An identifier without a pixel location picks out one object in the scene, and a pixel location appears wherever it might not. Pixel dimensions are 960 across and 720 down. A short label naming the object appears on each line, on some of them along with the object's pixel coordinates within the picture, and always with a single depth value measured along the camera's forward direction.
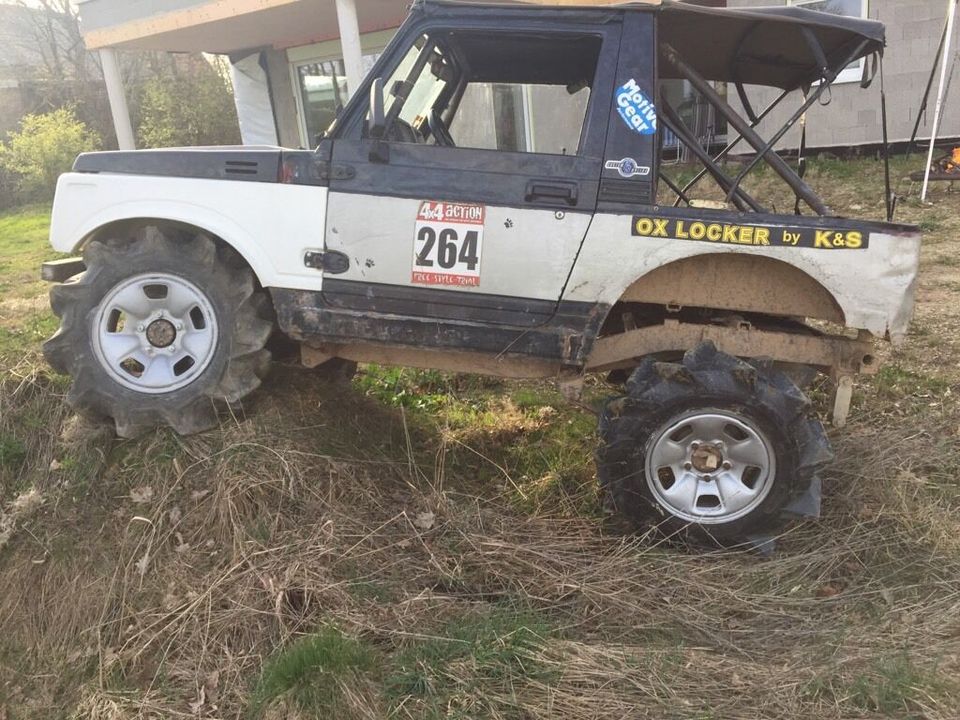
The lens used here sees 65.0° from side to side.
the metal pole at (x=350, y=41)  9.07
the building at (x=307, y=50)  10.55
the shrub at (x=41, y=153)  17.62
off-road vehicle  3.36
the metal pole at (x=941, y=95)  7.12
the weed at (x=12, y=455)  4.02
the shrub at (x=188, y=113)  18.28
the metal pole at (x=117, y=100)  12.20
